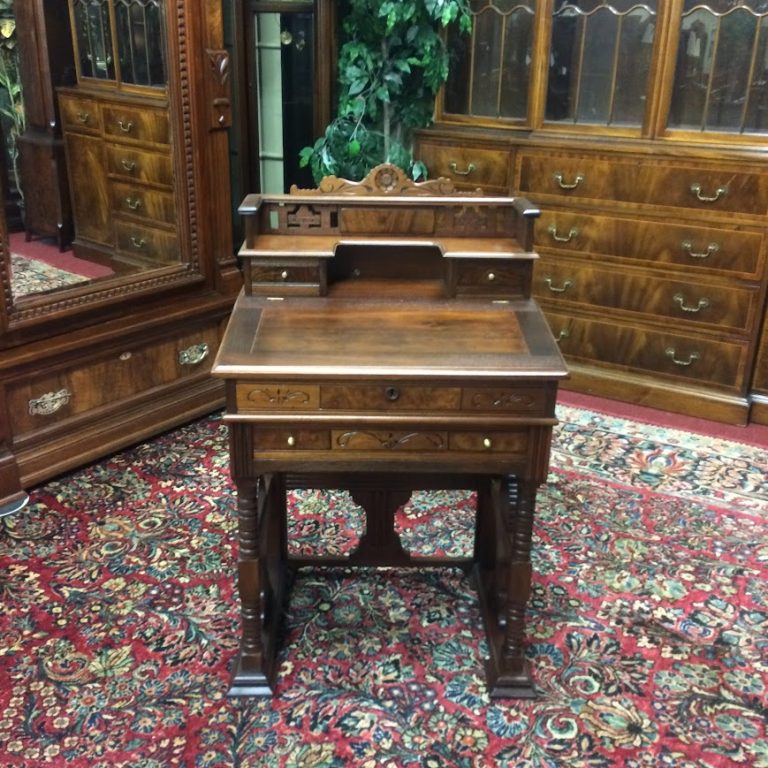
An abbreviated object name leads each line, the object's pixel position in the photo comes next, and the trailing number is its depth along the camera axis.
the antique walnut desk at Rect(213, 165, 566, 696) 1.83
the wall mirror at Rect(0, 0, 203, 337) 2.85
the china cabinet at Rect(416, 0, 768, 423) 3.52
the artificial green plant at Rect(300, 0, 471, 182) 3.78
